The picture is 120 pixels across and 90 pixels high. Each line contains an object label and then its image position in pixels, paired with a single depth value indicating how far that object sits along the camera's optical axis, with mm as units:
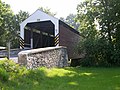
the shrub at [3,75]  3782
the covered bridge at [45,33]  10330
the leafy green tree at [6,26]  21573
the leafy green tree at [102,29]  10156
